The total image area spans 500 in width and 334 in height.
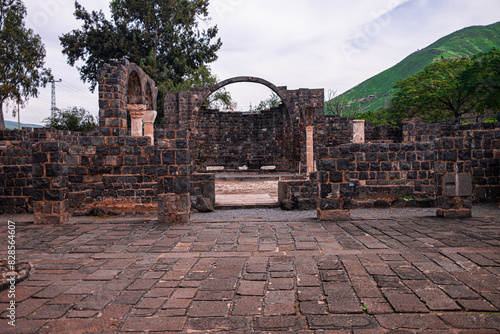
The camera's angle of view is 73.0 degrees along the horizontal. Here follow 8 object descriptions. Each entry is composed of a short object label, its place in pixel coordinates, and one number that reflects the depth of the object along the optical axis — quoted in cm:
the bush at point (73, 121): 2850
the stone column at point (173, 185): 671
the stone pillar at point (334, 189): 673
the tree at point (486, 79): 2092
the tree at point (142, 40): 2967
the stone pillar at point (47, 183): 677
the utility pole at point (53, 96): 3606
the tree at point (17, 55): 2934
